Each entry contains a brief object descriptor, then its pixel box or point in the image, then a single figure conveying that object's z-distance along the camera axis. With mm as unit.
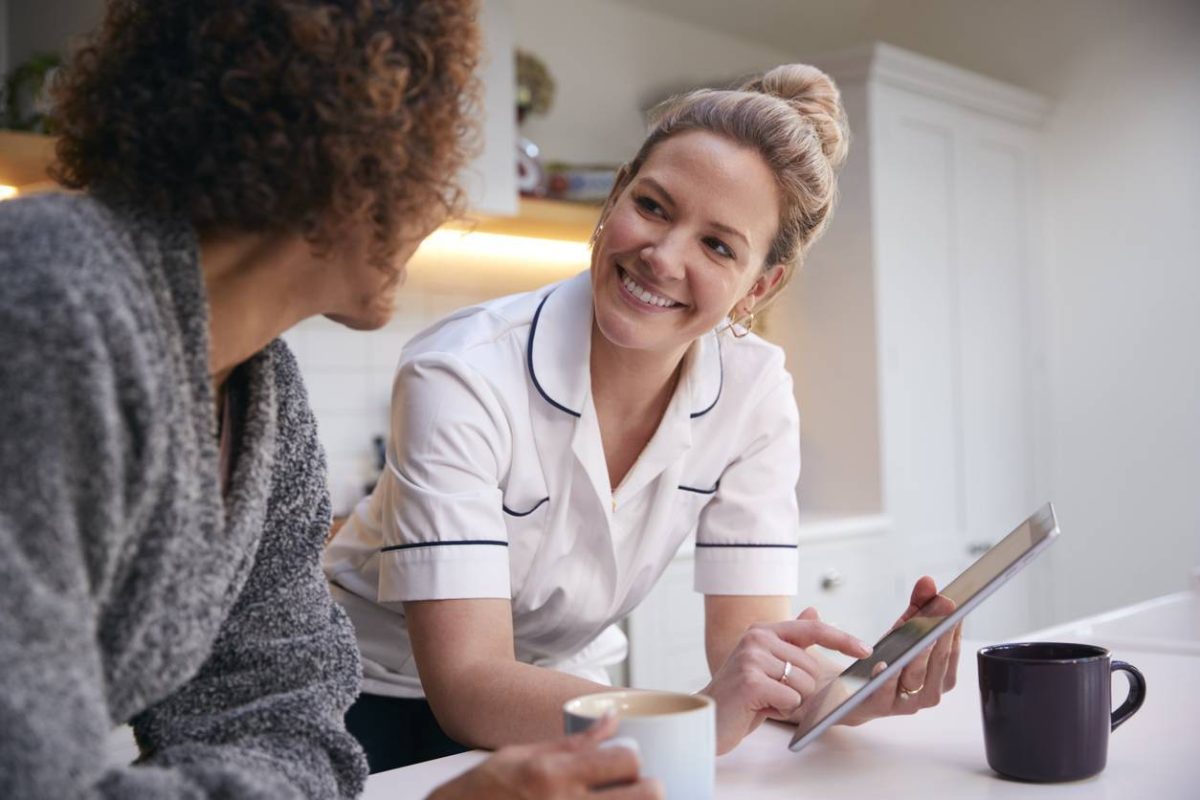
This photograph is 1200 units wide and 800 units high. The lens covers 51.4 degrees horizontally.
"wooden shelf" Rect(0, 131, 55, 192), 2270
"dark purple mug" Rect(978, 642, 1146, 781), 938
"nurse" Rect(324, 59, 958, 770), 1218
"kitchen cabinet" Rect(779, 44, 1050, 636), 3641
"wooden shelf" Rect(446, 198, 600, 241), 3119
